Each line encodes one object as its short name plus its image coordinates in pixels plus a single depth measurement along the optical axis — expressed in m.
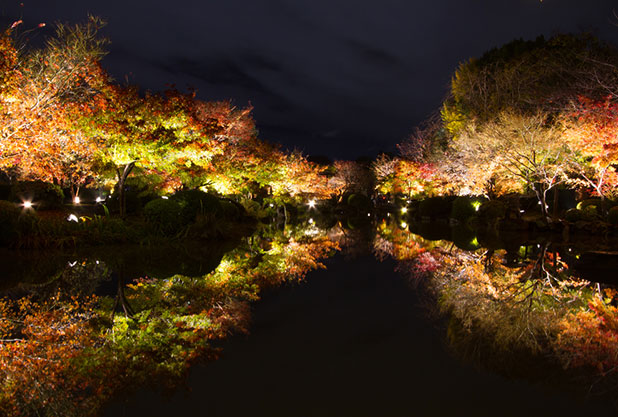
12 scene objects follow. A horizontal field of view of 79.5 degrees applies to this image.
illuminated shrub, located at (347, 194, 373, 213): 40.94
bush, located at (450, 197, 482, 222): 24.12
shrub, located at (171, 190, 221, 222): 12.67
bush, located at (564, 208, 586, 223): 16.50
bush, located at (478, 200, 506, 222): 20.82
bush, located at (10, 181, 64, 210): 17.09
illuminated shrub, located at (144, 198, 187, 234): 11.95
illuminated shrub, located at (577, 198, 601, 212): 16.97
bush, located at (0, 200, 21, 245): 9.27
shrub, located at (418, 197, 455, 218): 29.31
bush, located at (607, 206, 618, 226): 15.08
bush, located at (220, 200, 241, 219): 18.30
